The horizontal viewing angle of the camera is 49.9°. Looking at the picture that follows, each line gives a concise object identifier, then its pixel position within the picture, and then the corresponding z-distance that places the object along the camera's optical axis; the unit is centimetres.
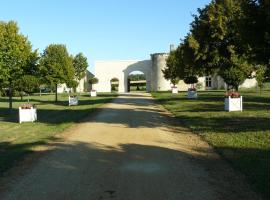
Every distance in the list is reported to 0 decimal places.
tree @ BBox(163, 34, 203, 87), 1992
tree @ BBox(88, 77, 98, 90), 5325
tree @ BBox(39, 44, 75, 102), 2632
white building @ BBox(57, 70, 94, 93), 5747
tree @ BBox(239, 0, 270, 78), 961
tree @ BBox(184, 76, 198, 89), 3531
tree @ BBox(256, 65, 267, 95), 2641
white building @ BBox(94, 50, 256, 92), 5120
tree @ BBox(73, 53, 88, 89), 5381
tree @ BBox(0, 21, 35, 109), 1690
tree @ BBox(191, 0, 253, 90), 1971
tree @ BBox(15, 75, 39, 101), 3380
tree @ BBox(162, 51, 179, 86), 3986
